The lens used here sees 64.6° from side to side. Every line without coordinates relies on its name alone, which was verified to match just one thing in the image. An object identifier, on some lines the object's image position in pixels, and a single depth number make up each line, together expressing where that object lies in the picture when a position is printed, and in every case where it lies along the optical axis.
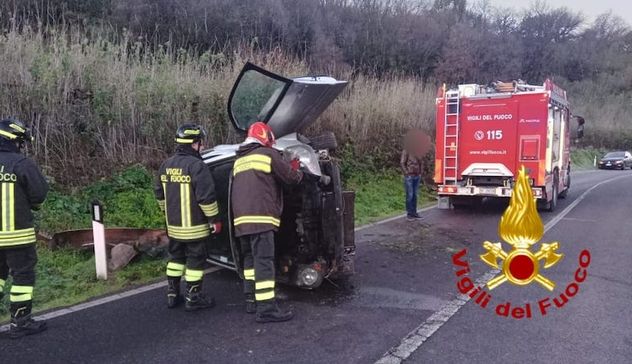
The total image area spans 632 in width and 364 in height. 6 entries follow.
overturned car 4.87
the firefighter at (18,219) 4.05
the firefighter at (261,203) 4.38
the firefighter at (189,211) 4.64
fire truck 10.44
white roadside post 5.60
